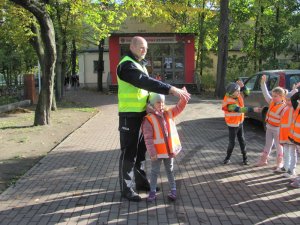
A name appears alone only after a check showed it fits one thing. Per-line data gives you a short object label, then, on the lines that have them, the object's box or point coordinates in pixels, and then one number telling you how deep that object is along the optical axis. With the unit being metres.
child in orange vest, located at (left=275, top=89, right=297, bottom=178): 4.17
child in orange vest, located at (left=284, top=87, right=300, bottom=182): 3.66
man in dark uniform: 3.23
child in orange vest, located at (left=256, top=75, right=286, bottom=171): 4.51
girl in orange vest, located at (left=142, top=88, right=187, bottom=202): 3.39
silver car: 6.94
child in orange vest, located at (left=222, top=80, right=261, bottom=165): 4.71
